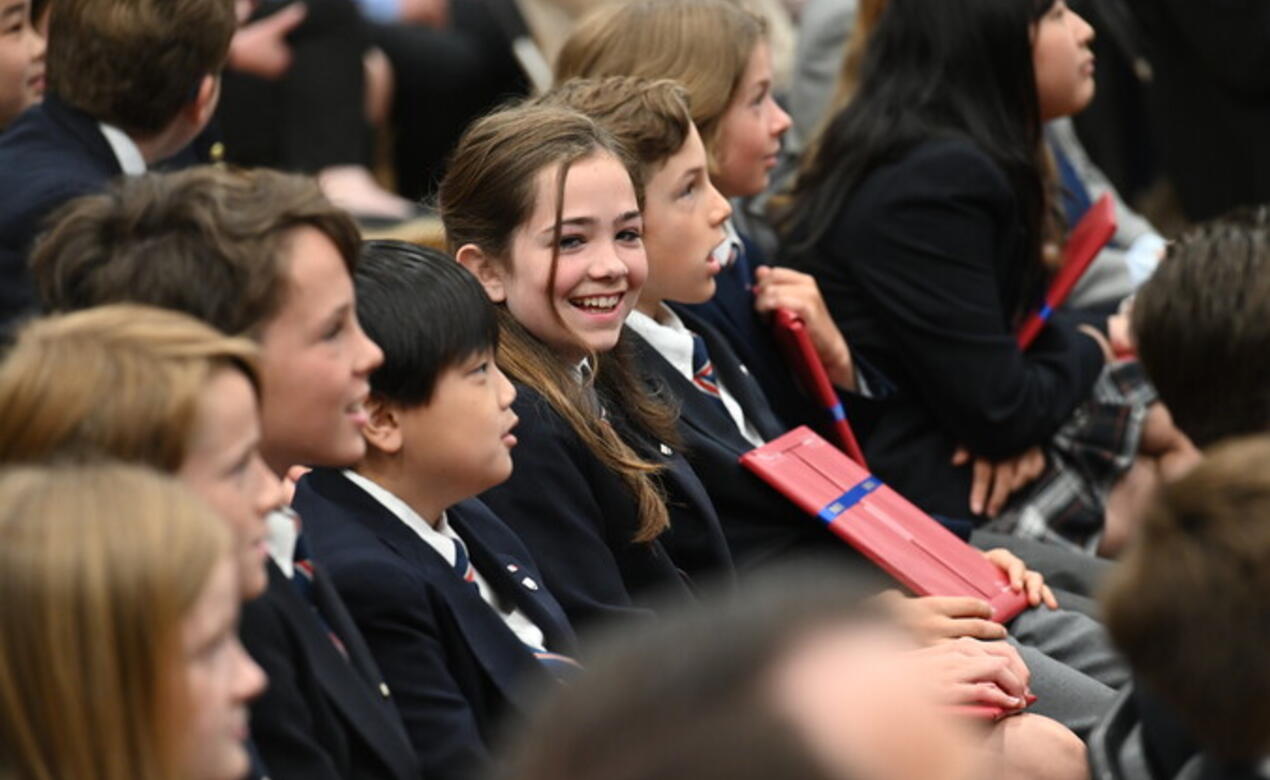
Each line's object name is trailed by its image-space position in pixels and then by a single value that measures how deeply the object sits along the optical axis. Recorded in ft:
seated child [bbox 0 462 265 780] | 8.58
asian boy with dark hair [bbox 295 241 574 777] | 10.01
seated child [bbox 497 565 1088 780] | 6.32
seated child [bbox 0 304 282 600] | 9.04
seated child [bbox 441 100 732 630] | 10.99
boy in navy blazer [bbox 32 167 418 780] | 9.60
